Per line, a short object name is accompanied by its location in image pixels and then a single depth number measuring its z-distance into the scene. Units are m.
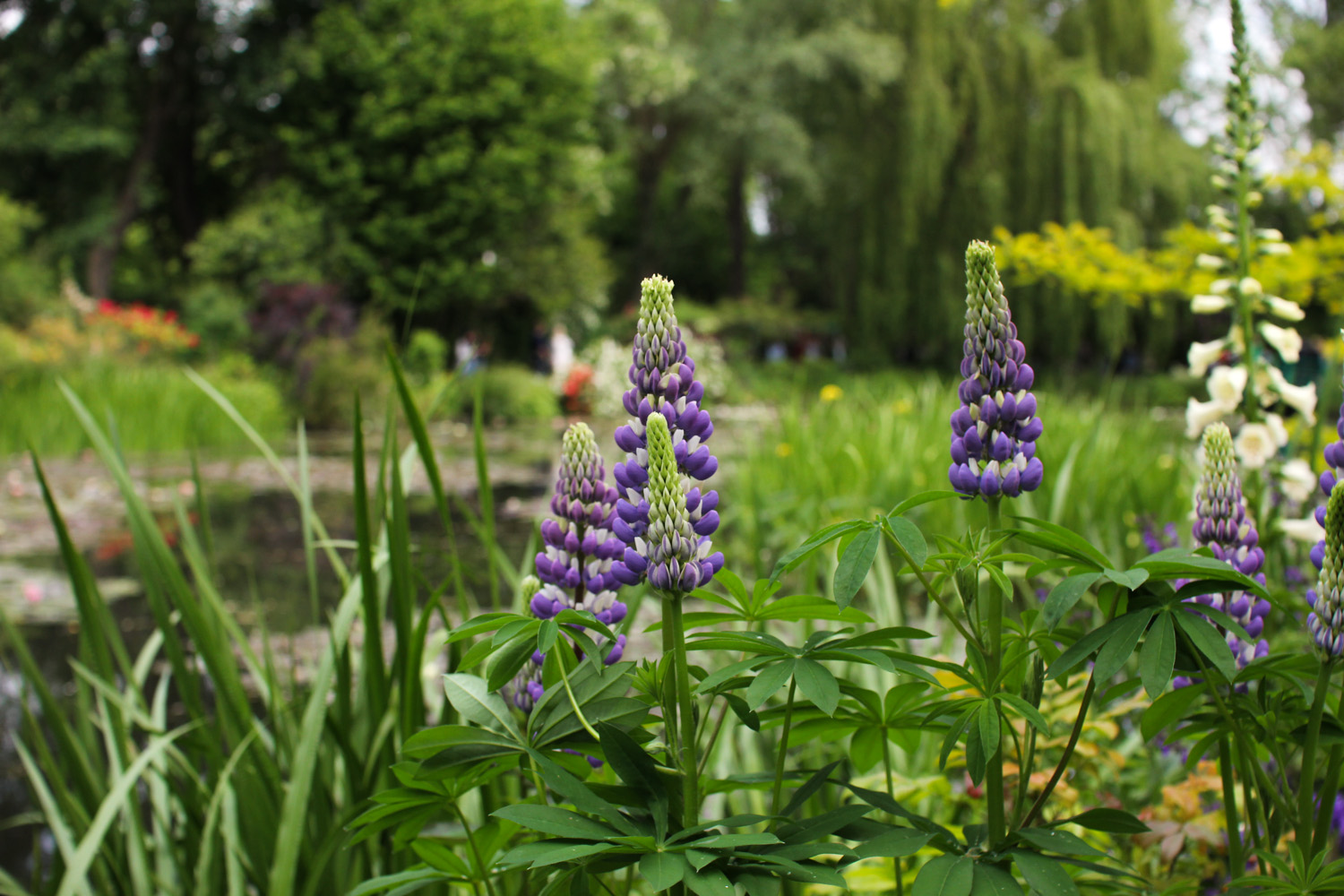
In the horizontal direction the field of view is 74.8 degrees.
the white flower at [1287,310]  1.58
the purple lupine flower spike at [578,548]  0.83
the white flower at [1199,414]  1.71
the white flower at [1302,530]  1.40
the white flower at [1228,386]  1.71
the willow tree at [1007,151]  13.03
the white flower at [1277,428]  1.65
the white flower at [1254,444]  1.59
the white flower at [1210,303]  1.74
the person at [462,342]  16.82
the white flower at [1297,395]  1.64
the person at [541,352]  21.20
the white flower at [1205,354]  1.77
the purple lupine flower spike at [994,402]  0.73
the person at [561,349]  20.76
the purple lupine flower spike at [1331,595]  0.71
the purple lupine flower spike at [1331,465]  0.80
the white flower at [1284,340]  1.64
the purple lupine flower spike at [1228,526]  0.90
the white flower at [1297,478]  1.70
